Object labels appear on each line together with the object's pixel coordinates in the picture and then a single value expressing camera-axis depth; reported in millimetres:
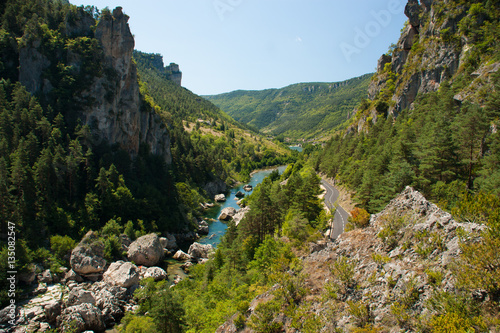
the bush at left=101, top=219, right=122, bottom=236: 51625
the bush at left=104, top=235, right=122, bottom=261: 46031
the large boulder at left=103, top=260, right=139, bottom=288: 39934
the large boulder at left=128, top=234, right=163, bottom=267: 48469
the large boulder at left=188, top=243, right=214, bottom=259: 53862
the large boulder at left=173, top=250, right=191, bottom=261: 53469
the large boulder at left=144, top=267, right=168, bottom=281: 43469
